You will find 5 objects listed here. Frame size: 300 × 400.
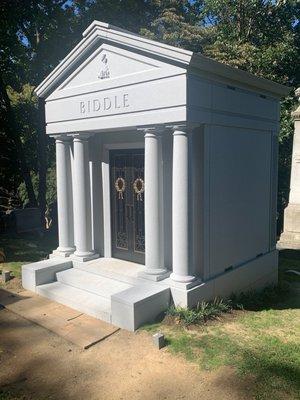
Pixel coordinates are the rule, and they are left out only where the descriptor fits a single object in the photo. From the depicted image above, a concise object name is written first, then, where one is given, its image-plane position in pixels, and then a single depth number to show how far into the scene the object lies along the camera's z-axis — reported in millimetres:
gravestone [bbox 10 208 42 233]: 15422
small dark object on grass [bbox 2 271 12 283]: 9203
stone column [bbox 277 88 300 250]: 12953
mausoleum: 6973
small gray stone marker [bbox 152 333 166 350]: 5922
